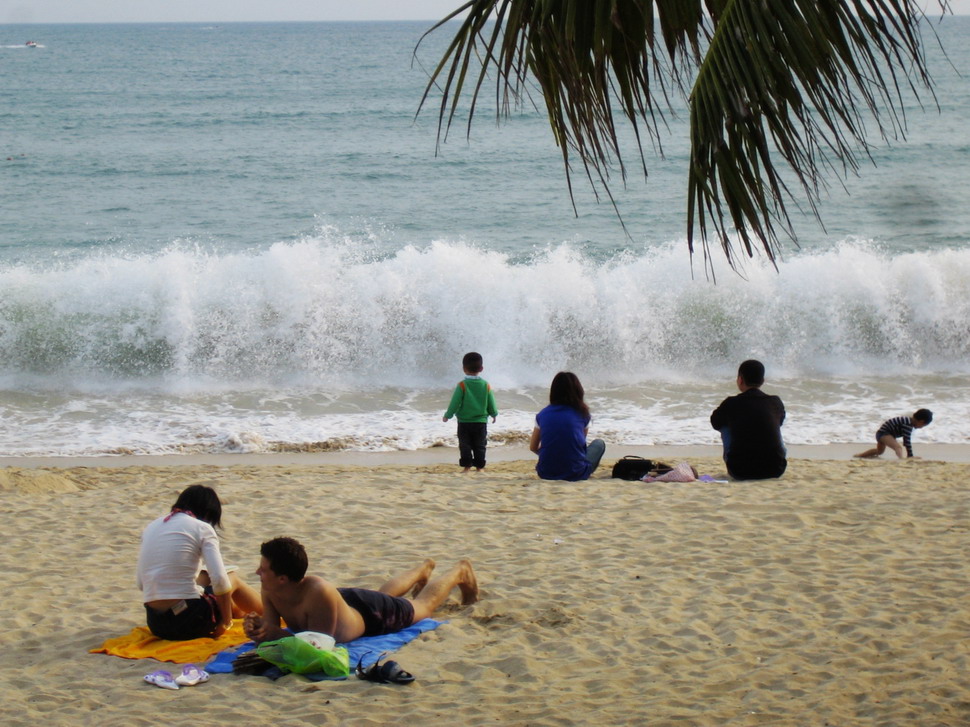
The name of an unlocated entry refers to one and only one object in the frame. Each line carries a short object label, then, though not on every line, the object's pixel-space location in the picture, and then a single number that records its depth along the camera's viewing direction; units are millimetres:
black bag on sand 16656
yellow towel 9570
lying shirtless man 9453
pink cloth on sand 15970
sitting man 15461
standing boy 17312
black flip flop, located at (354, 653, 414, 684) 8914
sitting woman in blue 15977
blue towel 9266
